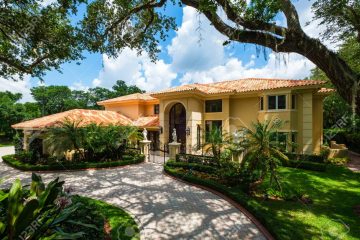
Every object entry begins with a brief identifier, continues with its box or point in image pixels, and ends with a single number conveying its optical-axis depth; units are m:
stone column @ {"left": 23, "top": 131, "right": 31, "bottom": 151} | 20.12
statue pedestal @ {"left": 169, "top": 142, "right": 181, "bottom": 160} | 16.11
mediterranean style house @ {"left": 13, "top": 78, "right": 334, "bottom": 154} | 17.44
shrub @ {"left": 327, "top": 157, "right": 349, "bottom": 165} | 16.47
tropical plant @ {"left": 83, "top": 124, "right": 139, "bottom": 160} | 16.14
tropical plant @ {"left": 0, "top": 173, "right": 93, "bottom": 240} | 3.36
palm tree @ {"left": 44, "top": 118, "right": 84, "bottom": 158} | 14.97
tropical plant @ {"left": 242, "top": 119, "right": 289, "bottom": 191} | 8.54
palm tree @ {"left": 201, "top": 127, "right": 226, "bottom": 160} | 11.72
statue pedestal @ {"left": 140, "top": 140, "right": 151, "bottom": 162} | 18.08
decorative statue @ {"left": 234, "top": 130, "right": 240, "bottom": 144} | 10.12
